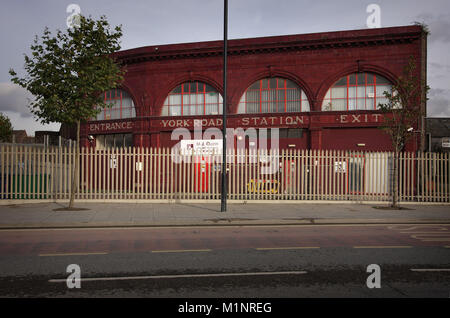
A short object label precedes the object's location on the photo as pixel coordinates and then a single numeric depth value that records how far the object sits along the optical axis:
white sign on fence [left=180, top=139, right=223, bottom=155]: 26.08
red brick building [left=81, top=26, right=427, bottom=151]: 24.70
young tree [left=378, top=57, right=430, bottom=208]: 17.41
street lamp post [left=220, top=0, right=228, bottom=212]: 15.24
